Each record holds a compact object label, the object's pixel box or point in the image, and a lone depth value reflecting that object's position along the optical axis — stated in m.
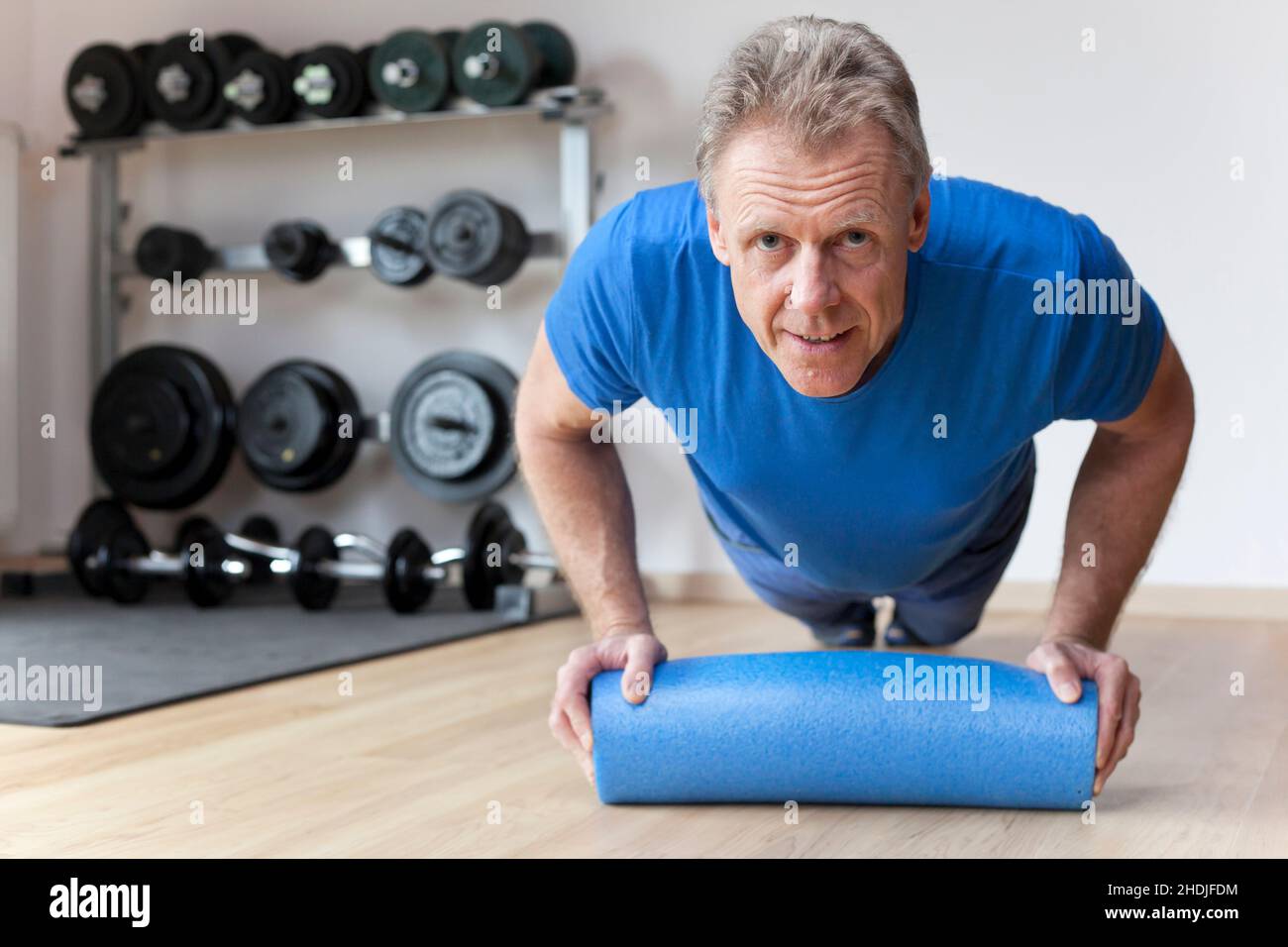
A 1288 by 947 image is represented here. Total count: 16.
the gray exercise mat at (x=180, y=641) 2.15
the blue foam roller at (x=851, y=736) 1.35
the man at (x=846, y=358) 1.21
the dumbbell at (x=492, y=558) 3.22
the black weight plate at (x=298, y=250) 3.59
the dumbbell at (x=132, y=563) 3.24
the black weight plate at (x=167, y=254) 3.72
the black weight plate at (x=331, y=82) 3.58
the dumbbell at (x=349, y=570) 3.15
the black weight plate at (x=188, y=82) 3.68
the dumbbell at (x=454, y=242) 3.36
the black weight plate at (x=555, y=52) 3.52
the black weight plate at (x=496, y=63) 3.35
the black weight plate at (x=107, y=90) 3.78
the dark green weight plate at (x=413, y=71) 3.46
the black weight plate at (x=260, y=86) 3.61
